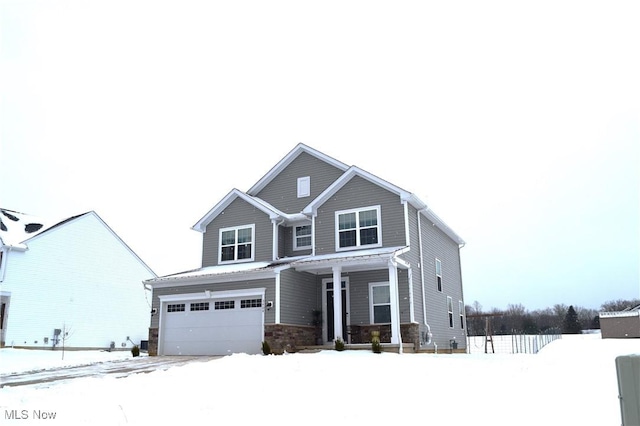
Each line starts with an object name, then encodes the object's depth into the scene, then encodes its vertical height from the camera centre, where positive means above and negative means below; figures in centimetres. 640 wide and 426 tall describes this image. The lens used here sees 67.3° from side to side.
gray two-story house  1738 +162
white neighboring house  2562 +199
